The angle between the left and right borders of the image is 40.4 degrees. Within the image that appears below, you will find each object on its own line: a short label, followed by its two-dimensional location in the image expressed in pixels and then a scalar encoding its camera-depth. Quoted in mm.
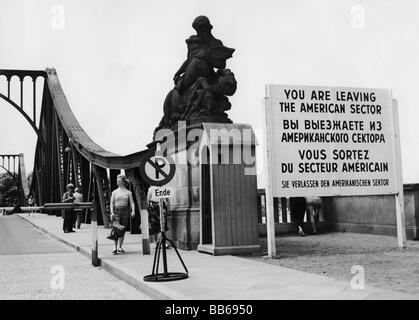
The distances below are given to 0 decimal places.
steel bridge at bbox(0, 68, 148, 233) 16820
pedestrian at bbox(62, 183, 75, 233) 17891
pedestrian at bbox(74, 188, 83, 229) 20234
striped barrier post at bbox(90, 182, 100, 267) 9680
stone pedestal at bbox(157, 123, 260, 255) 9812
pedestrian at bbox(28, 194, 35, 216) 53206
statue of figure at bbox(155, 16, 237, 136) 10859
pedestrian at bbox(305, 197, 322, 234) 13867
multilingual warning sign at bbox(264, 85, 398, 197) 9656
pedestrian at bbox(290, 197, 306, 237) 13562
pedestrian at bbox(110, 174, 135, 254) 11031
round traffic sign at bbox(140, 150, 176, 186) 7490
